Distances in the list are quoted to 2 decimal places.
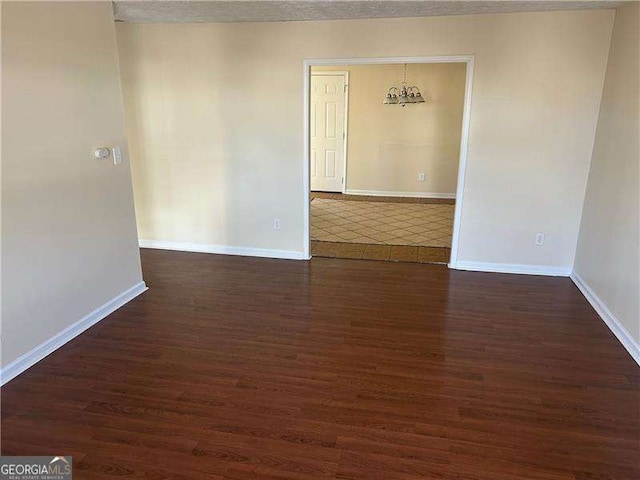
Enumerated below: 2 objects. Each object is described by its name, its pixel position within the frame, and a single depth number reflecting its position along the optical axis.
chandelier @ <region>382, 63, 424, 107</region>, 7.09
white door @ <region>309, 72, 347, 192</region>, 7.46
